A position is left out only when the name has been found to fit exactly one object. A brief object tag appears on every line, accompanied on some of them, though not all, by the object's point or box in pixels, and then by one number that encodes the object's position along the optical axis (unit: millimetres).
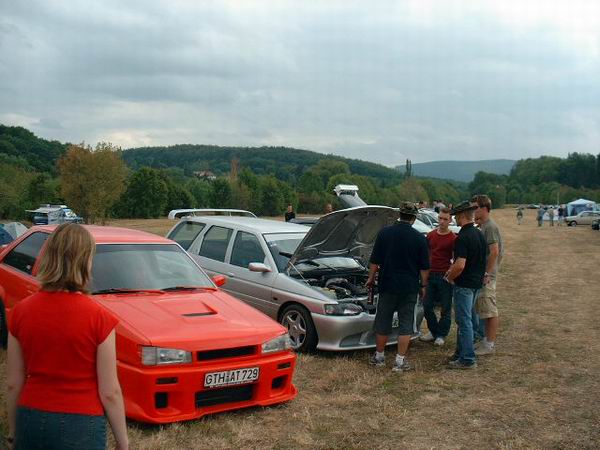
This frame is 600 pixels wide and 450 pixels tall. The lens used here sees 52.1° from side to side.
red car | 4547
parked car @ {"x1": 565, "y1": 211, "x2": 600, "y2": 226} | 48781
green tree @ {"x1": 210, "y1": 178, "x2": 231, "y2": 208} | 72125
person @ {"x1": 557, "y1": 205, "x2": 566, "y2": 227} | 54625
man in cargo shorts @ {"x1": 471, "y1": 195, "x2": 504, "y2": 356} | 7270
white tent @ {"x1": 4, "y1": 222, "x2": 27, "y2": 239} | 15378
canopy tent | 59188
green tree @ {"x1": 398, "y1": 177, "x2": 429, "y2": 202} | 112938
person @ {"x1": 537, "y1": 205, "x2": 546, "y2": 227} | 49209
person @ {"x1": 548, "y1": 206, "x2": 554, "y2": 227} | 50556
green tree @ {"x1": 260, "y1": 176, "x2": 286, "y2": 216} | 79562
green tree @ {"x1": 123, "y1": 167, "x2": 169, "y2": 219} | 63406
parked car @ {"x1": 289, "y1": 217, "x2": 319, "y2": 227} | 14718
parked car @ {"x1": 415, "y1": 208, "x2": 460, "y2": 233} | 20392
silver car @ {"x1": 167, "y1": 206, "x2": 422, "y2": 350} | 6938
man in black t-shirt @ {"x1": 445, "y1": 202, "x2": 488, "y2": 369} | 6715
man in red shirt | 7578
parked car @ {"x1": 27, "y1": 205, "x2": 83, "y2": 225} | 32312
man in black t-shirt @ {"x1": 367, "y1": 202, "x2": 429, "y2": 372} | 6480
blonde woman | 2441
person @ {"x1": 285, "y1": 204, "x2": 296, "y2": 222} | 18856
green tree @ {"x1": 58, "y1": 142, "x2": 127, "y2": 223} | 37781
